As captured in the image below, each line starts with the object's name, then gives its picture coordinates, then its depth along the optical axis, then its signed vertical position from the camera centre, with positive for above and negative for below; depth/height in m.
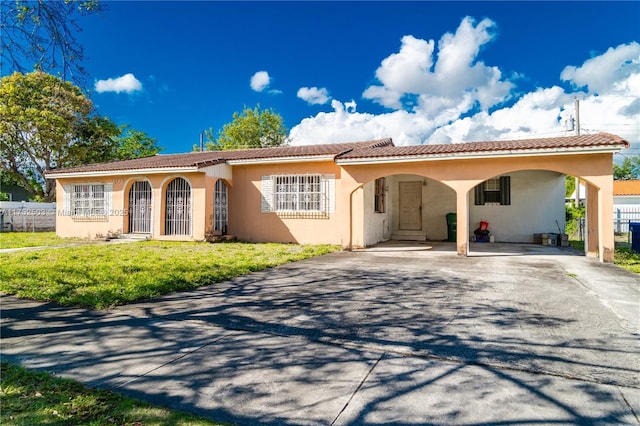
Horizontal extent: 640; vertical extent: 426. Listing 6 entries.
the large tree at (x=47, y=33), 4.95 +2.73
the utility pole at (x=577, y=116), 23.39 +6.82
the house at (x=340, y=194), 10.60 +1.10
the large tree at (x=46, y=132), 23.34 +6.46
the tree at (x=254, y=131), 40.81 +10.56
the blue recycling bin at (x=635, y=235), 11.42 -0.54
